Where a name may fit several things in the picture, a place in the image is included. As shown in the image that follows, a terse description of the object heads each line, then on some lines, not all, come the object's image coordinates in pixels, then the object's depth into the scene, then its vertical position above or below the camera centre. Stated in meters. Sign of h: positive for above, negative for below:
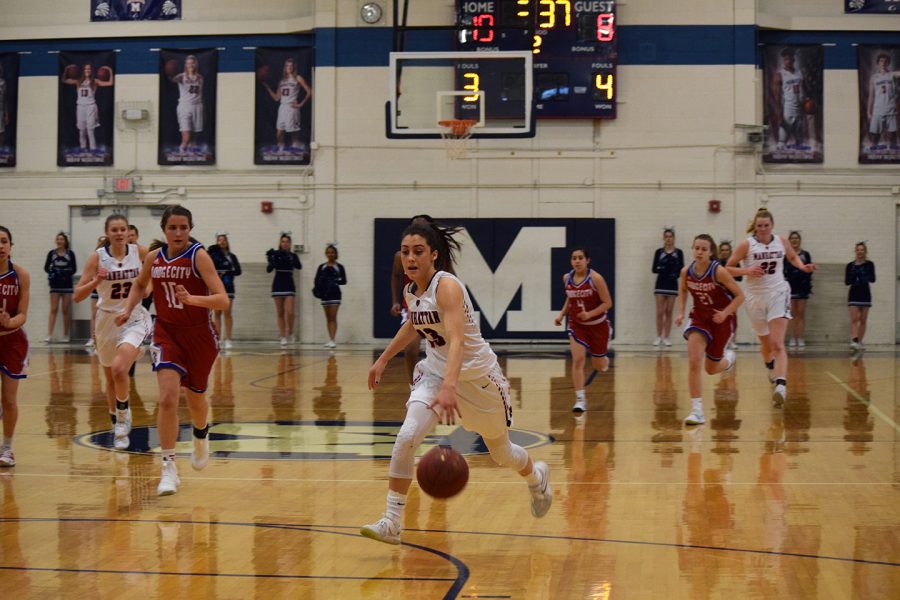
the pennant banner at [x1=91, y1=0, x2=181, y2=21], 22.39 +5.96
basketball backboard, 17.95 +3.56
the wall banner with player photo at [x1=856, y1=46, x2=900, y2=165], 21.36 +4.03
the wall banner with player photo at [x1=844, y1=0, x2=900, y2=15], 21.52 +5.89
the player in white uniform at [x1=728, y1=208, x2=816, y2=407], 11.99 +0.38
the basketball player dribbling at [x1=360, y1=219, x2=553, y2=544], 5.63 -0.31
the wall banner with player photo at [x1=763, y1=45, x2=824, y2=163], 21.44 +4.02
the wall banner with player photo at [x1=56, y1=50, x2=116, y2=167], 22.38 +4.04
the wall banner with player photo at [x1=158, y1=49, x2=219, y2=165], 22.09 +4.07
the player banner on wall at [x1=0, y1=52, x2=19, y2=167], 22.61 +4.12
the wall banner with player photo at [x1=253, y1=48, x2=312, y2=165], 22.00 +4.05
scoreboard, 19.75 +4.81
